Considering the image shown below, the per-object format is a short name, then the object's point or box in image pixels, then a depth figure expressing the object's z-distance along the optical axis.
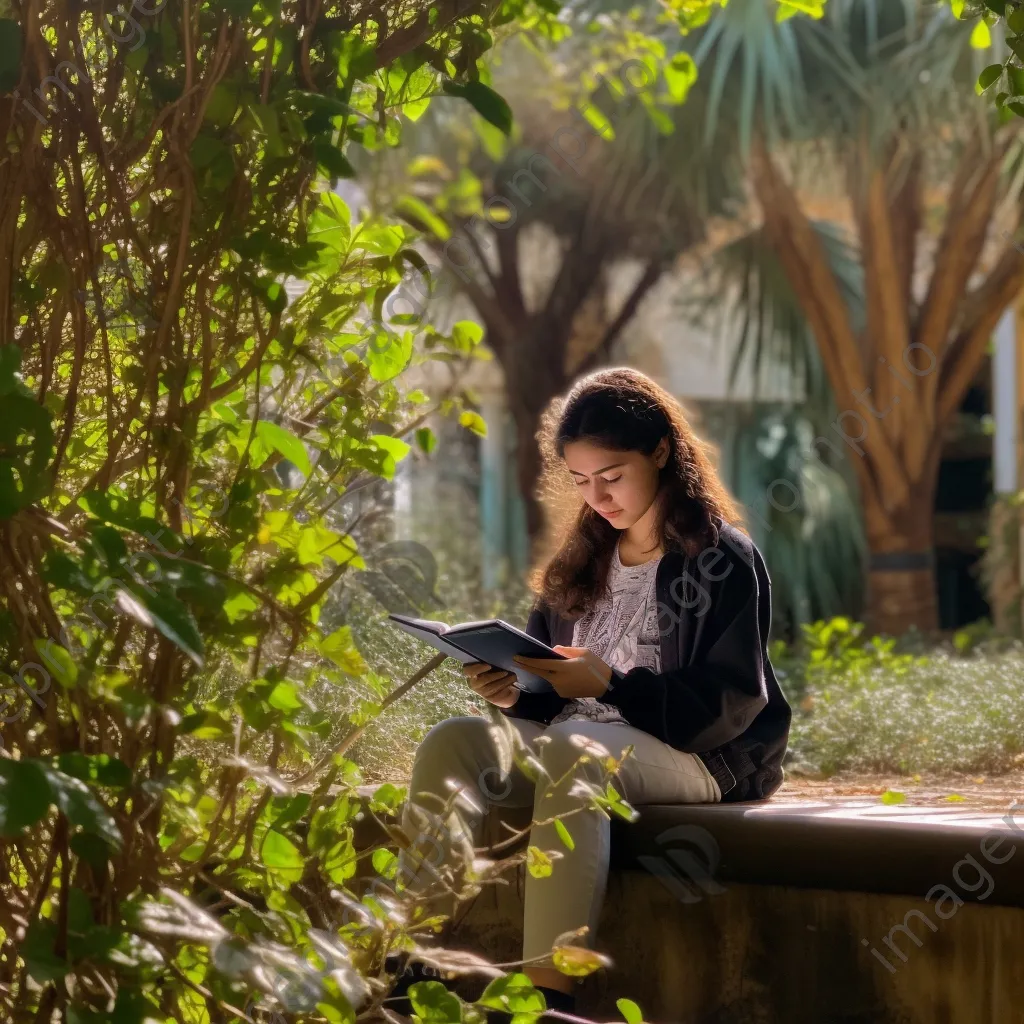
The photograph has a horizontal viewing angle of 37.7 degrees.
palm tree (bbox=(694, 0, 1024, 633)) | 8.20
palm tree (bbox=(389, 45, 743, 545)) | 11.51
